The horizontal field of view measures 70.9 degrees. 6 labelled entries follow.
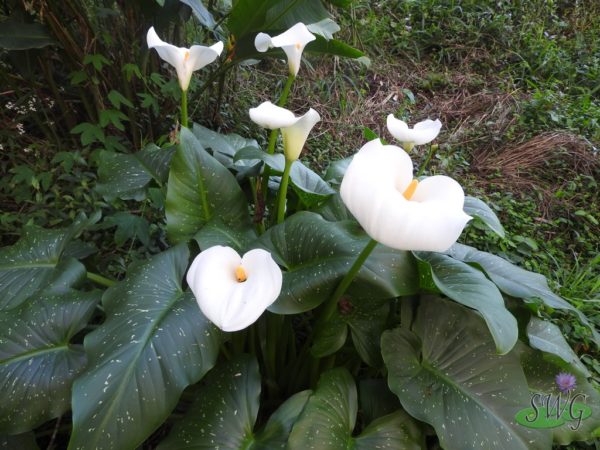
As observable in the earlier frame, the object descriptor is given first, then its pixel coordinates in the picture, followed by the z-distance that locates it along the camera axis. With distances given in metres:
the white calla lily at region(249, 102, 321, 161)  0.85
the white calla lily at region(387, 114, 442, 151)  0.95
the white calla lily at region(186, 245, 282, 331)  0.56
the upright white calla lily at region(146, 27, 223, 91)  0.89
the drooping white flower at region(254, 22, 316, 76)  0.96
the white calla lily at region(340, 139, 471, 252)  0.55
